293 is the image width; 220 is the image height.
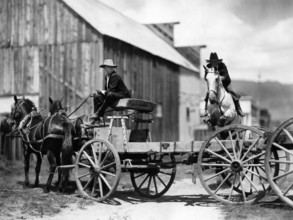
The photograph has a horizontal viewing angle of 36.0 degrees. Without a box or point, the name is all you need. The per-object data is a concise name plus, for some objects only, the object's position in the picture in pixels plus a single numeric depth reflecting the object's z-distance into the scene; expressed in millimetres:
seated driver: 9422
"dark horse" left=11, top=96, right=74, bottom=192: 10016
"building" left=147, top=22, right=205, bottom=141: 25812
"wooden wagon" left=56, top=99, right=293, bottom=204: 7672
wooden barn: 16688
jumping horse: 8406
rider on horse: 8594
